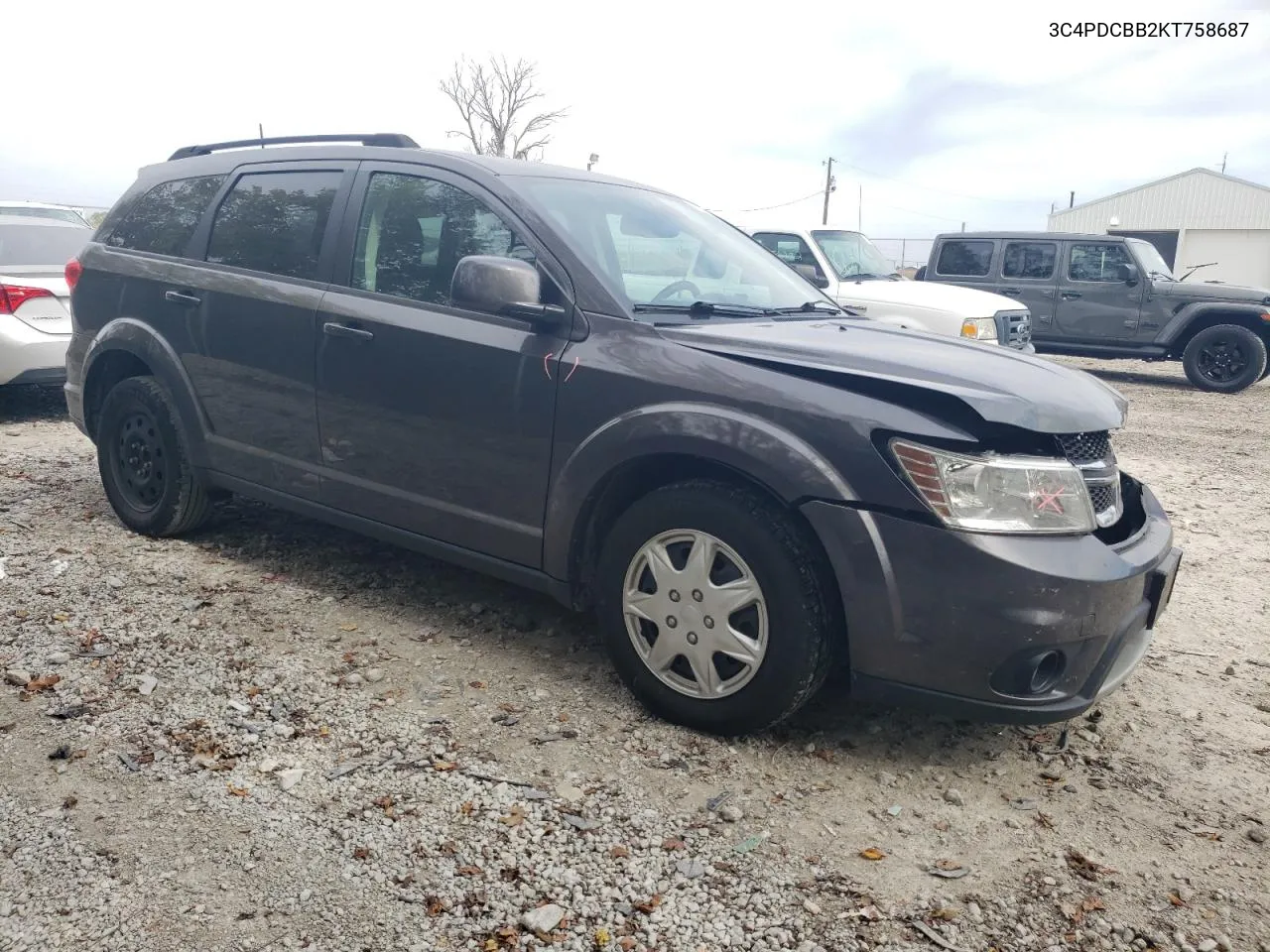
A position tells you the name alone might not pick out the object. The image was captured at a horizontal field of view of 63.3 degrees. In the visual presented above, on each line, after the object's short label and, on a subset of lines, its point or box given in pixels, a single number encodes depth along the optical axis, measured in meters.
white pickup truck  9.53
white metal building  37.66
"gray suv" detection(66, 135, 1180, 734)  2.79
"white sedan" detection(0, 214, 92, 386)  7.57
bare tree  40.19
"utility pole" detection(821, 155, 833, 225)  47.94
